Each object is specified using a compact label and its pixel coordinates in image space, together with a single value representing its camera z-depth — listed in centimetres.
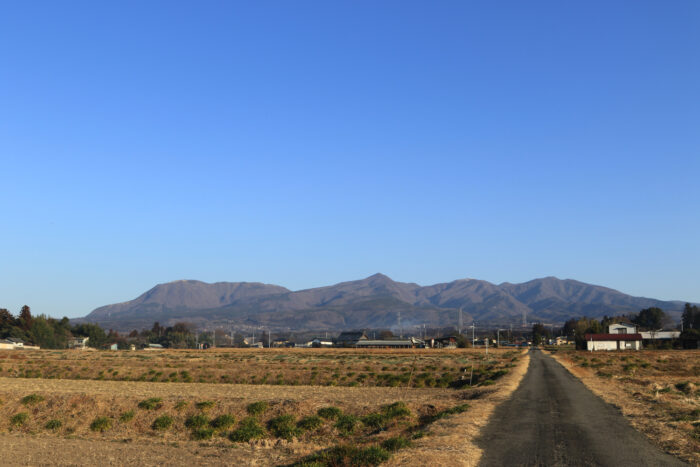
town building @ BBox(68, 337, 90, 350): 18148
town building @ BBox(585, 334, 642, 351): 14750
